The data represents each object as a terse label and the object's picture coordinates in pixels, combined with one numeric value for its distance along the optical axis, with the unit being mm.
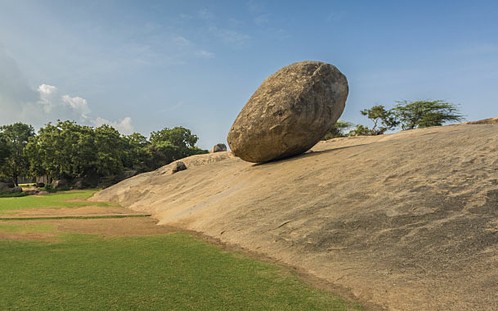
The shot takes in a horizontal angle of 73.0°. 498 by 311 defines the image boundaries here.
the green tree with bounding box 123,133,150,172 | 51312
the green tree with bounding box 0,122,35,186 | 48028
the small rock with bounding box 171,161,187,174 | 25980
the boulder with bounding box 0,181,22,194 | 33438
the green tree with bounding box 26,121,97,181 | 38500
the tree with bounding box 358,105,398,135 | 44406
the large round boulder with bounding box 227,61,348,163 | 13758
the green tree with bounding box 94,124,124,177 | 40031
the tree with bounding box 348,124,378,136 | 45103
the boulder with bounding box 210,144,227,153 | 36719
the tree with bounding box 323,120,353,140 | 49134
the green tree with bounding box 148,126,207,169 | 55628
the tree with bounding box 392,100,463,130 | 40094
